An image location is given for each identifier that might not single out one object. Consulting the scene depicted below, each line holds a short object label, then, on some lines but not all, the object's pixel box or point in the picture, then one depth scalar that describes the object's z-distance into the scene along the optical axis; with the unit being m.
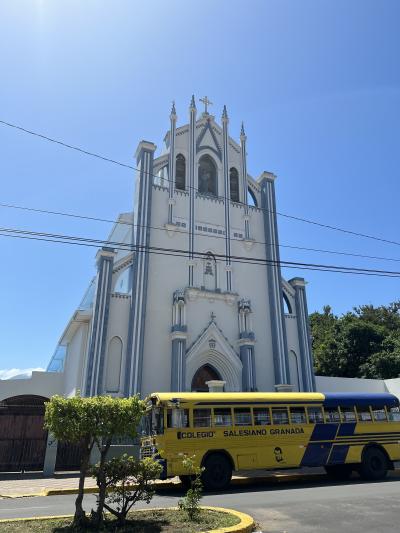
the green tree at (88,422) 7.17
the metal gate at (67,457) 17.64
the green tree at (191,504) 7.60
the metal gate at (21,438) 17.38
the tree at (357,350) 32.00
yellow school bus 12.66
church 20.59
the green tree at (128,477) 7.37
